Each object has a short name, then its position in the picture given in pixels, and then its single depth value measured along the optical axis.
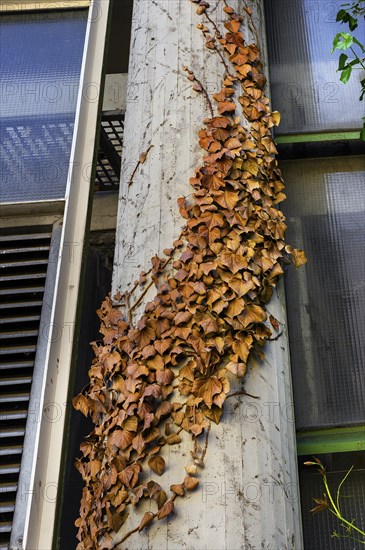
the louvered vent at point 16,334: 2.44
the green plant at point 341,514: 2.73
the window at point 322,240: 2.95
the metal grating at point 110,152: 4.49
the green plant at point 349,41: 2.79
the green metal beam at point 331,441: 2.93
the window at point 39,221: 2.45
